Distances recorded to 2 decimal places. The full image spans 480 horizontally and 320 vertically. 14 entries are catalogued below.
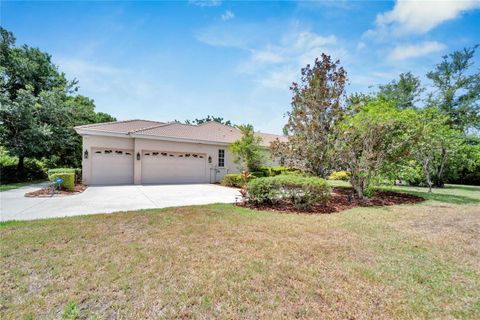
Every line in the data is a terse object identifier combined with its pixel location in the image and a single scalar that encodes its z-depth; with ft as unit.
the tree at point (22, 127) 47.41
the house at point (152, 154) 45.58
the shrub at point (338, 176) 66.61
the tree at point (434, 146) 34.47
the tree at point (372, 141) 29.95
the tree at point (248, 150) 50.52
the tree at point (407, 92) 82.99
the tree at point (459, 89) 74.79
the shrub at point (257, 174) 51.51
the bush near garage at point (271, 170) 54.24
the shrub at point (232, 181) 47.78
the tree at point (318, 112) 35.60
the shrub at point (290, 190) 25.57
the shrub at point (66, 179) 35.10
